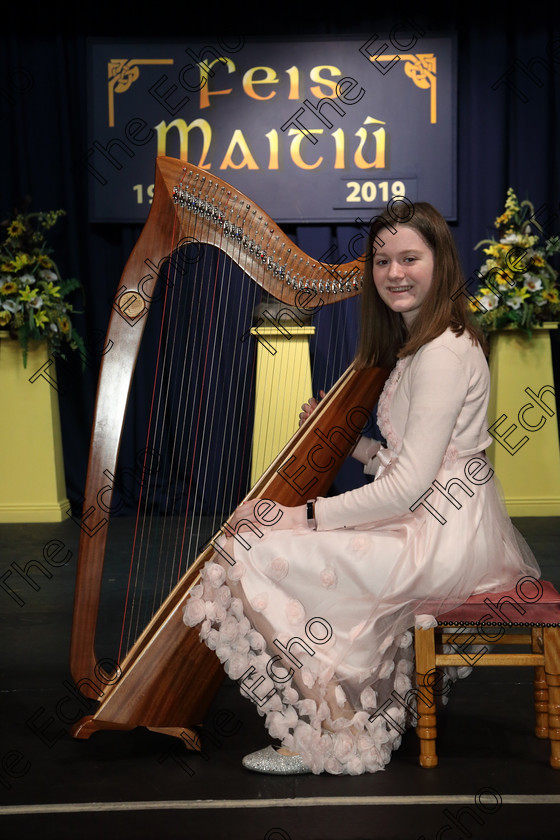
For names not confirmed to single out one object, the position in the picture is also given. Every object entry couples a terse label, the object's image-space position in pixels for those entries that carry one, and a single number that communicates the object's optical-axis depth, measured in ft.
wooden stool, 6.39
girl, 6.38
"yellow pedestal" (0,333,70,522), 16.44
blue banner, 16.99
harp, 6.54
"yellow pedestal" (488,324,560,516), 16.33
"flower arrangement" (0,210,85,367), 15.96
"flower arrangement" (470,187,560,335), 15.90
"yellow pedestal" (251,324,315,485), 15.58
